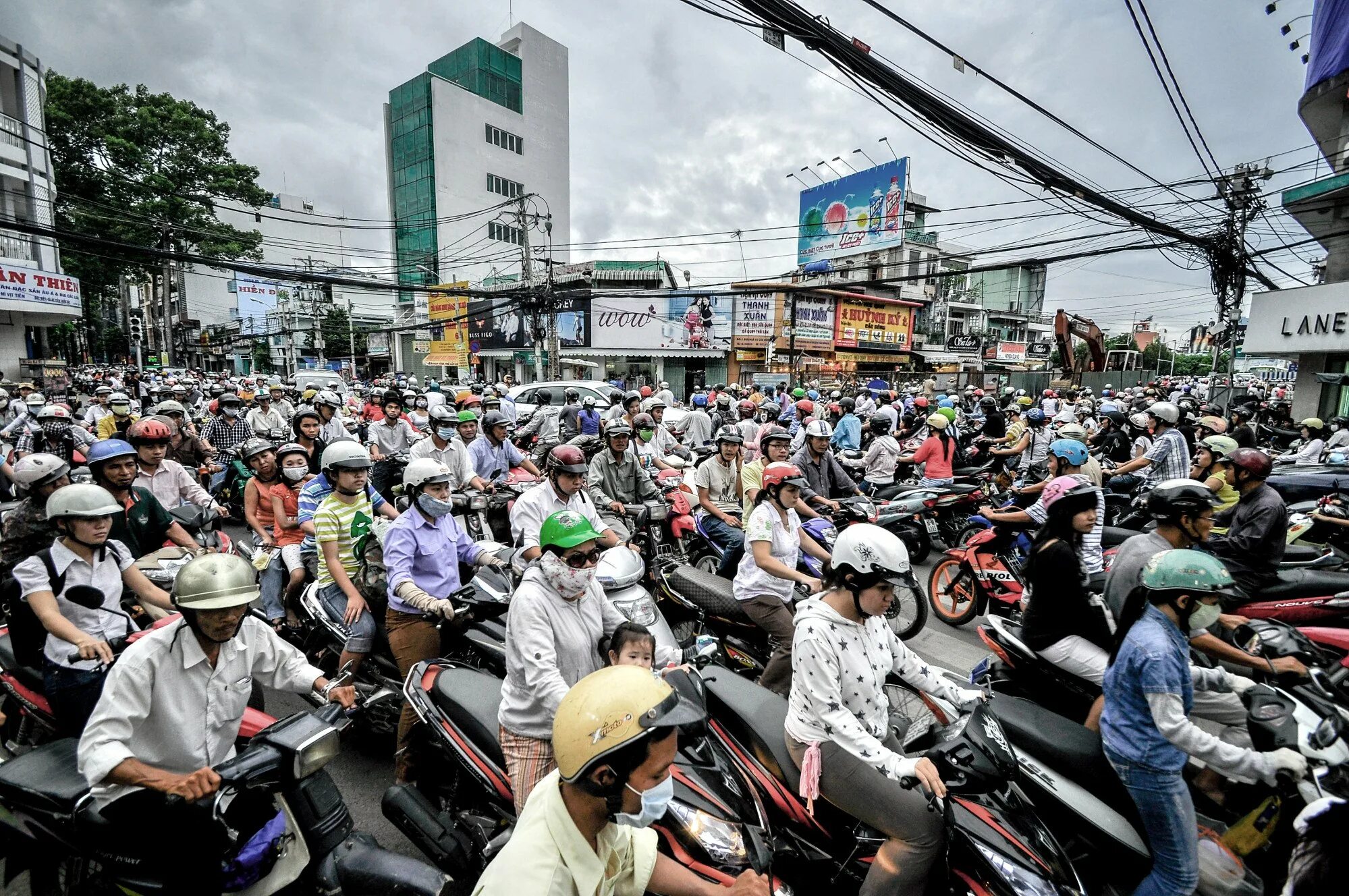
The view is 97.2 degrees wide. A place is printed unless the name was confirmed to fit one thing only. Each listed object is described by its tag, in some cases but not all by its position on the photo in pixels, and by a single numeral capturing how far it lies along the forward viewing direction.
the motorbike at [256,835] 2.04
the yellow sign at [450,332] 37.69
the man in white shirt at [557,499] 4.28
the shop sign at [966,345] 42.82
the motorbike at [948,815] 2.13
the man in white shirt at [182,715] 1.96
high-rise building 50.78
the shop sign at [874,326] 32.22
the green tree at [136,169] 28.06
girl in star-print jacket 2.20
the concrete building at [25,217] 21.64
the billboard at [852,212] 38.09
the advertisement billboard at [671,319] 30.02
